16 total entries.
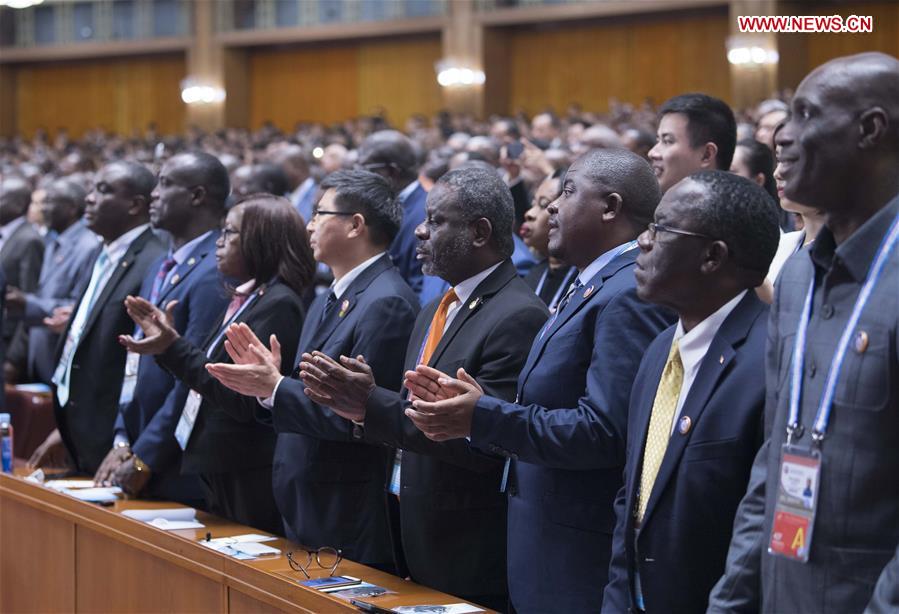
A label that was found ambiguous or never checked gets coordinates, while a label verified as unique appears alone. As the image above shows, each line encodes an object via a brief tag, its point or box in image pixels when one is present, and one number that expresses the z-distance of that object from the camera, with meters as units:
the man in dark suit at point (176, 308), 8.55
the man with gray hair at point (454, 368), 6.21
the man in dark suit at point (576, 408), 5.45
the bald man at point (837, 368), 3.85
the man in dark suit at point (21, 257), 14.46
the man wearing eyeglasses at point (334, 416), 7.01
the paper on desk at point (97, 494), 8.28
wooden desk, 6.32
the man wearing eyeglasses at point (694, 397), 4.71
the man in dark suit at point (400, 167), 10.63
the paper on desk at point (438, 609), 5.79
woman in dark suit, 7.84
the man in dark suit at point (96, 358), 9.49
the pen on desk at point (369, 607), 5.64
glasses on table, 6.61
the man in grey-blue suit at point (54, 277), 12.54
